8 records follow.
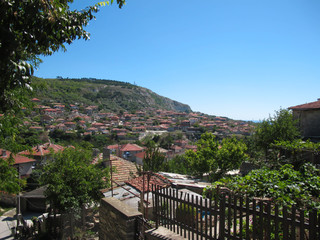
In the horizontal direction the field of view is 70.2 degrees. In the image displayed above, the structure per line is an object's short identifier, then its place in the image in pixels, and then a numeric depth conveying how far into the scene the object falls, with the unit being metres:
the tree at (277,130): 16.75
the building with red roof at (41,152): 35.47
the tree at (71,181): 9.65
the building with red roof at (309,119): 16.70
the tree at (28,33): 3.00
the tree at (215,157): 17.86
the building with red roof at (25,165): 34.24
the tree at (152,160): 19.09
